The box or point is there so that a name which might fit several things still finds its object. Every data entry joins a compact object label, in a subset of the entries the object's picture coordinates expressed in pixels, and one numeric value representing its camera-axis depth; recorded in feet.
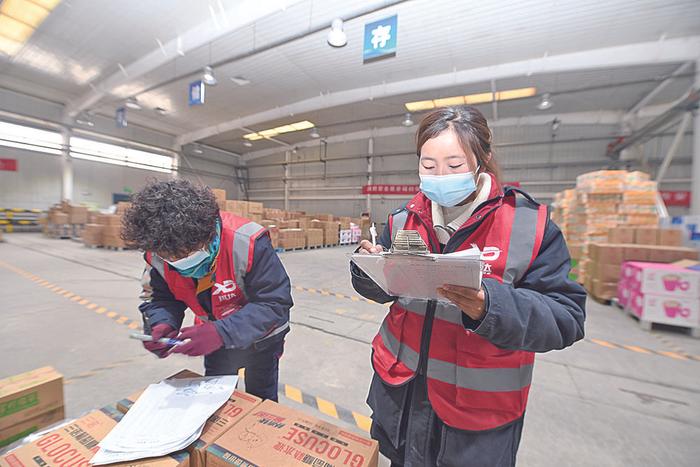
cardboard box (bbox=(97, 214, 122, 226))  31.17
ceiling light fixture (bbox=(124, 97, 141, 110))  38.30
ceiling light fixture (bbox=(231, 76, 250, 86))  30.60
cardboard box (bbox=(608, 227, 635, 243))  15.83
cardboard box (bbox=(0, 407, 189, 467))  2.69
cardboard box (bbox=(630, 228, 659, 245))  15.35
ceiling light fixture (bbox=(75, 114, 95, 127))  44.75
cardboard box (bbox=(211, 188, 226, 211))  30.73
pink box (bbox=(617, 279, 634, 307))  13.64
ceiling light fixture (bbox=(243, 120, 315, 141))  50.15
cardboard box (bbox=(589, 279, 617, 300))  15.33
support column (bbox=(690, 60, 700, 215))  19.06
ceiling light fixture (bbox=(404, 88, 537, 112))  33.06
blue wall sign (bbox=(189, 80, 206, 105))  29.14
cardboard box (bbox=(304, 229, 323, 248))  38.62
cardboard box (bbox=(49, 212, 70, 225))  39.68
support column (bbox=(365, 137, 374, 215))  54.90
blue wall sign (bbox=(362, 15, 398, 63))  17.83
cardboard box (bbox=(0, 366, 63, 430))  4.39
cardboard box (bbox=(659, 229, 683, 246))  14.92
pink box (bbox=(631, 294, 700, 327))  11.52
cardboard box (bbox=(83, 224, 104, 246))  32.09
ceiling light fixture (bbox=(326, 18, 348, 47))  18.86
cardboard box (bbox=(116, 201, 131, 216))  34.94
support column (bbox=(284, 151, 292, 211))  65.46
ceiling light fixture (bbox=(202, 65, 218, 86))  27.57
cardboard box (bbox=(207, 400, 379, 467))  2.79
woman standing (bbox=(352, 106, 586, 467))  2.31
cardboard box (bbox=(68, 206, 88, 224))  40.19
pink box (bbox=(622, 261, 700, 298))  11.38
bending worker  3.34
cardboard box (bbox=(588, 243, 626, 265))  14.70
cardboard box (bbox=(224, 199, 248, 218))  33.37
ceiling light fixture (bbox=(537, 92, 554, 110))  31.19
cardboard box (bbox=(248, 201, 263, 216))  36.58
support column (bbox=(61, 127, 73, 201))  45.03
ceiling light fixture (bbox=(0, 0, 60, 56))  22.66
